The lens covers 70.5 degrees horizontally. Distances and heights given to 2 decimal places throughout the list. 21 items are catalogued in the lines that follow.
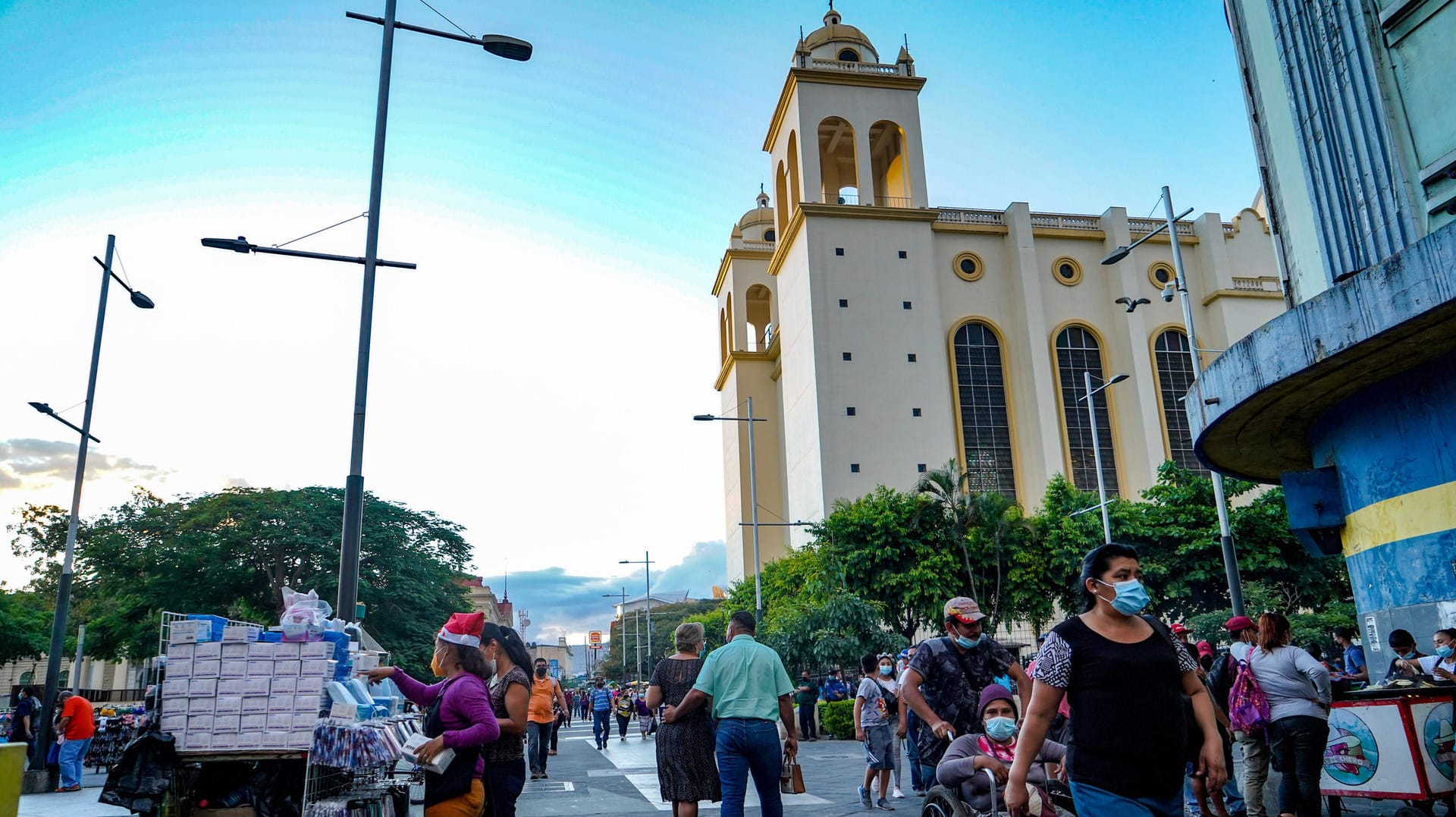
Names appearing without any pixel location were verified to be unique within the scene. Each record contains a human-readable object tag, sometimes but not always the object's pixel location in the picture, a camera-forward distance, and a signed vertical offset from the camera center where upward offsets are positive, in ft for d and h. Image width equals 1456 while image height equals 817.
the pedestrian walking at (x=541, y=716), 43.11 -1.07
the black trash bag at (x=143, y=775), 18.49 -1.18
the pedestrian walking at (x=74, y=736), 51.08 -1.30
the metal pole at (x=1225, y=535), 59.00 +7.27
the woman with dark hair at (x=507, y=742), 18.65 -0.91
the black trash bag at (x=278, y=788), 19.79 -1.62
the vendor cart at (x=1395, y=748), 24.13 -2.20
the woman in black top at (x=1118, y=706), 12.64 -0.48
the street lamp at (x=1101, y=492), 91.65 +15.69
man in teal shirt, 21.11 -0.58
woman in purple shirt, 16.75 -0.71
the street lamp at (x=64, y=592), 49.90 +5.81
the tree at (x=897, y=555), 107.24 +12.26
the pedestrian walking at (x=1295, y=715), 23.41 -1.26
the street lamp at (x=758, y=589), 111.22 +9.80
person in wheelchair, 18.22 -1.55
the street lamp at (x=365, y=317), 29.89 +12.12
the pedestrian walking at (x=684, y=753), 22.16 -1.45
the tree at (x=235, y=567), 129.18 +16.85
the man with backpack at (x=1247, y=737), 26.08 -1.86
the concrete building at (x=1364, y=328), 30.63 +9.27
